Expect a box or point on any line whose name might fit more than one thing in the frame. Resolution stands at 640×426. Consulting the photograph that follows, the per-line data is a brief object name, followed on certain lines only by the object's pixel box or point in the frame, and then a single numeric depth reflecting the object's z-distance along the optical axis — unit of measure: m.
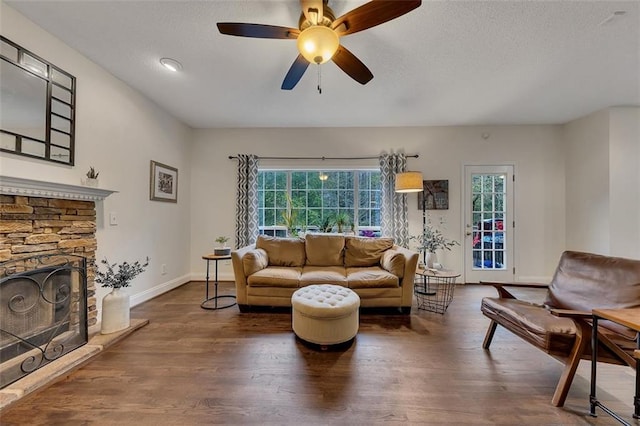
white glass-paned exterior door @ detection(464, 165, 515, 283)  4.29
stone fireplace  1.86
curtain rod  4.42
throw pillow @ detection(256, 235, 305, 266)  3.49
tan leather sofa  2.94
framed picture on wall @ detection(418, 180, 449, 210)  4.32
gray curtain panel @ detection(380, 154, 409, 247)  4.24
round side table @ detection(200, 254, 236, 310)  3.12
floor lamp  3.66
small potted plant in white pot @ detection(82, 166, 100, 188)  2.48
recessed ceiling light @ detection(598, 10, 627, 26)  1.90
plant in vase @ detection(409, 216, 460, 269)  3.79
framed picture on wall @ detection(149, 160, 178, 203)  3.52
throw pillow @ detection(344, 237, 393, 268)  3.47
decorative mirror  1.89
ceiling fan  1.53
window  4.50
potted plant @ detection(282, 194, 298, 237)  4.38
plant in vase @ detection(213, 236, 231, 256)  3.20
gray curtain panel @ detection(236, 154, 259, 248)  4.33
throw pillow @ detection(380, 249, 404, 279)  2.98
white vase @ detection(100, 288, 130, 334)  2.35
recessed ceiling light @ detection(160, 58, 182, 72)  2.53
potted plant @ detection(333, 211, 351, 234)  4.32
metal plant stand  3.06
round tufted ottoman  2.17
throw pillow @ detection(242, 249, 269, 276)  3.01
